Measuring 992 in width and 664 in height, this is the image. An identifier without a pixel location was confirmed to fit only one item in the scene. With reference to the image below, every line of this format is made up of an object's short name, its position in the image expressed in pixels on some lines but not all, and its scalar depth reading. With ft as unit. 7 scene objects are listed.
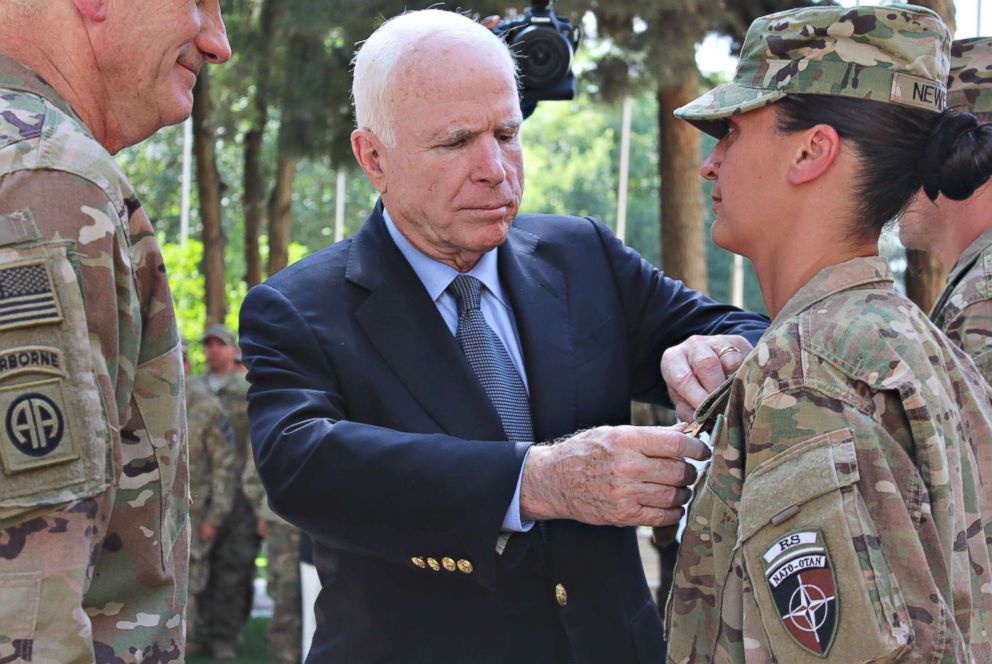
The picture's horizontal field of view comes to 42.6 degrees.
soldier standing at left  5.40
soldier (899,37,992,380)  9.72
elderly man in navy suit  8.32
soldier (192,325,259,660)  33.58
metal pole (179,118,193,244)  71.35
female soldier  6.26
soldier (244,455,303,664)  29.89
